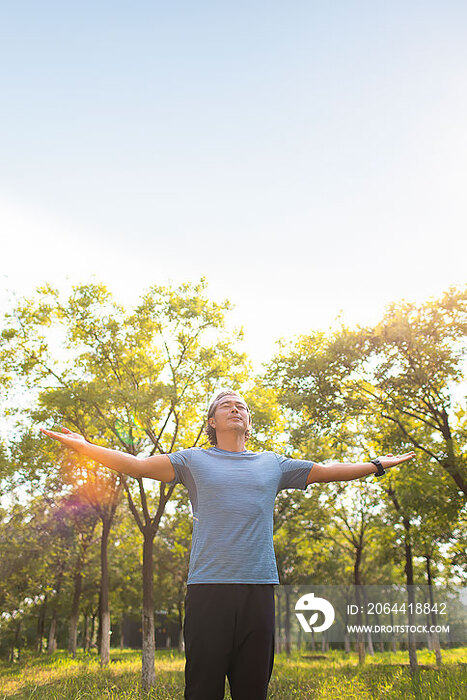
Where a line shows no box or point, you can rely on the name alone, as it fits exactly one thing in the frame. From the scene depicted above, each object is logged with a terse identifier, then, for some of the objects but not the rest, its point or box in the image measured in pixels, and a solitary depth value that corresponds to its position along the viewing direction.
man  2.40
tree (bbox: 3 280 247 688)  14.98
